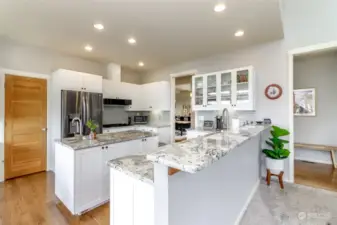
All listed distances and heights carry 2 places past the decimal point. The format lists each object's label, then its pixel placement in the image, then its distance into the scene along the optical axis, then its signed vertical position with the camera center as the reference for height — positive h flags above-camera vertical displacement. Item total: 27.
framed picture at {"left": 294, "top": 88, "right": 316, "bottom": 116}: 4.44 +0.29
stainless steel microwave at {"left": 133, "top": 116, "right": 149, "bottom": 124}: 5.31 -0.21
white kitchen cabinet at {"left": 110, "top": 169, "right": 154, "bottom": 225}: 1.16 -0.65
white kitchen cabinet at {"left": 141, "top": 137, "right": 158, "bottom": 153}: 2.88 -0.53
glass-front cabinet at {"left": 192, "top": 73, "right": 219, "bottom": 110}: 3.80 +0.49
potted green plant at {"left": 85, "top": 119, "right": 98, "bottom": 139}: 2.51 -0.24
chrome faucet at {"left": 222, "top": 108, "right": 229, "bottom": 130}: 3.44 -0.13
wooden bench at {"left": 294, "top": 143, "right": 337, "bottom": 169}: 3.95 -0.81
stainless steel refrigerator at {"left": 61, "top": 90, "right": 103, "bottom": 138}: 3.53 +0.08
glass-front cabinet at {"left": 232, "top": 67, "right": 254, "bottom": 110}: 3.29 +0.48
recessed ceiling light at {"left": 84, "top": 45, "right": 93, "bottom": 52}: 3.58 +1.38
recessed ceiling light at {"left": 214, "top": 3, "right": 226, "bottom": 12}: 2.19 +1.36
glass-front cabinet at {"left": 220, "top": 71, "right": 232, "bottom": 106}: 3.60 +0.53
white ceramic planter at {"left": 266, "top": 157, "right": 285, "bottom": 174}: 2.88 -0.87
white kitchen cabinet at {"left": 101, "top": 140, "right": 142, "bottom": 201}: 2.37 -0.59
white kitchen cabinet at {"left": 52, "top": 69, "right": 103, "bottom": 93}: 3.65 +0.71
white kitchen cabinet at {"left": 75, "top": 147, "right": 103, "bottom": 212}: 2.12 -0.84
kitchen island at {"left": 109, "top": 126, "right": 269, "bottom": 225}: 0.97 -0.52
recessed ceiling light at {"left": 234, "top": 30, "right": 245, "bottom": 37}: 2.92 +1.38
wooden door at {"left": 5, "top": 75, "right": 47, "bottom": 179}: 3.38 -0.25
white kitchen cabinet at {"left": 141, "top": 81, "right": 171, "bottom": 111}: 4.95 +0.51
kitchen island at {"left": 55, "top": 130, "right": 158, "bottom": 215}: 2.11 -0.72
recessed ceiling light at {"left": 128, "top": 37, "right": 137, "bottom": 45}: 3.24 +1.38
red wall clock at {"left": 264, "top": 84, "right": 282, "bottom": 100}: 3.27 +0.42
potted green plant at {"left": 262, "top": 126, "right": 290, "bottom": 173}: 2.85 -0.67
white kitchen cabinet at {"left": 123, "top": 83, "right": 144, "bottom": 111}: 5.06 +0.52
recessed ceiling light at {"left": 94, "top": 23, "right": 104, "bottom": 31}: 2.65 +1.35
